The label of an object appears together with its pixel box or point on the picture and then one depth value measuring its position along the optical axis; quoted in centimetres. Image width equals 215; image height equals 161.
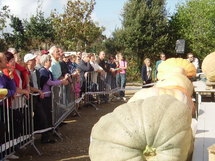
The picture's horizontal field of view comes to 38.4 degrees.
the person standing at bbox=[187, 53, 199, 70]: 1338
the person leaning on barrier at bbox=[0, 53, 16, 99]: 473
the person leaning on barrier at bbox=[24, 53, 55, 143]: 601
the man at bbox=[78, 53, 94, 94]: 1050
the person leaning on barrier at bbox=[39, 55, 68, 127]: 632
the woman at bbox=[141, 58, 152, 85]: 1352
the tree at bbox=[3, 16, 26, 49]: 3409
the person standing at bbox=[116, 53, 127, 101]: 1348
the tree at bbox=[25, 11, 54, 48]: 3566
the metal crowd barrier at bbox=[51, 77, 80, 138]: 665
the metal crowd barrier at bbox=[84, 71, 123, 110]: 1093
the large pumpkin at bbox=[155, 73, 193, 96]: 407
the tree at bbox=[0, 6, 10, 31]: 2788
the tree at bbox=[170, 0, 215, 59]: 2502
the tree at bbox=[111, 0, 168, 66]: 2586
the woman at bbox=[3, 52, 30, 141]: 509
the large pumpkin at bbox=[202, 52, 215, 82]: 655
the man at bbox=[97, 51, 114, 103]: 1194
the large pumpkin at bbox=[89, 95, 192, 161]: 199
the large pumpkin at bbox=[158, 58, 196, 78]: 773
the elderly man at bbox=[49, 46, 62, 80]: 714
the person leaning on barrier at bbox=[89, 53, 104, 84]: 1121
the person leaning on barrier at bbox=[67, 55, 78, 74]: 1015
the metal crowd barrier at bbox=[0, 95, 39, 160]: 475
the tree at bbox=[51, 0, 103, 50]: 2795
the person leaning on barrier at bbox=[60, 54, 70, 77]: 805
